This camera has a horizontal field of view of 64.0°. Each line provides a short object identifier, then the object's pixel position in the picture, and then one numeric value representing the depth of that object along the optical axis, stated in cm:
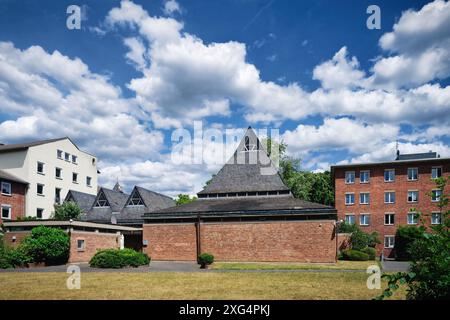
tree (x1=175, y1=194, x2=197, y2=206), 6862
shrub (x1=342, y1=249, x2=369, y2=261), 3256
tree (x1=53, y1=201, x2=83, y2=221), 3728
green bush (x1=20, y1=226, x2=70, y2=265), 2523
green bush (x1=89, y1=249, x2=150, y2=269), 2384
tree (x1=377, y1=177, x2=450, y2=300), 649
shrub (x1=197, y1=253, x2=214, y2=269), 2513
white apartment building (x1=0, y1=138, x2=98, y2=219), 4053
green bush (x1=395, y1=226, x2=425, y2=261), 3731
